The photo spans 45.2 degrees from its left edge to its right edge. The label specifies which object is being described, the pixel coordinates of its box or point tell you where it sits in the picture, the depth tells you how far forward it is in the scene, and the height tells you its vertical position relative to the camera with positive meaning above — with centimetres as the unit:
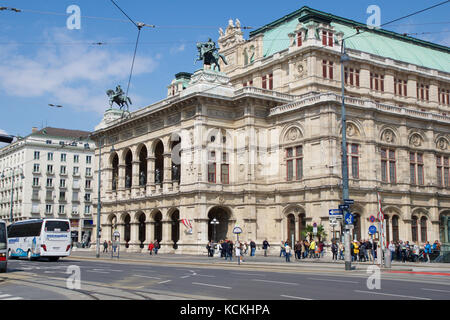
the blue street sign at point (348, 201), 3064 +115
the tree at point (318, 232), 4852 -93
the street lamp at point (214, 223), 5262 -8
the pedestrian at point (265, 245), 5112 -217
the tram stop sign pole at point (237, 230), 3929 -58
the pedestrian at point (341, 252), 4372 -246
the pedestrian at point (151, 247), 5608 -255
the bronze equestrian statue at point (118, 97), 7244 +1676
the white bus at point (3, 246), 2661 -112
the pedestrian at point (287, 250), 4105 -217
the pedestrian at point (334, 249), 4200 -218
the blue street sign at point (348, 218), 3020 +16
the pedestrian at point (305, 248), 4607 -225
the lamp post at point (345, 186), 2950 +199
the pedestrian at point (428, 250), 4231 -226
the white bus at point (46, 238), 4047 -115
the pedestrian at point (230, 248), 4548 -221
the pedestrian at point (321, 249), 4647 -237
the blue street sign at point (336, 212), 3121 +54
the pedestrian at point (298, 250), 4447 -231
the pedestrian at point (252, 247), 5093 -237
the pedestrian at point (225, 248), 4641 -222
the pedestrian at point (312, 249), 4438 -225
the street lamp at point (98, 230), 5058 -74
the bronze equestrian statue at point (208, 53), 5878 +1836
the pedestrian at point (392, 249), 4267 -222
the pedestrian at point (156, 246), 5766 -250
